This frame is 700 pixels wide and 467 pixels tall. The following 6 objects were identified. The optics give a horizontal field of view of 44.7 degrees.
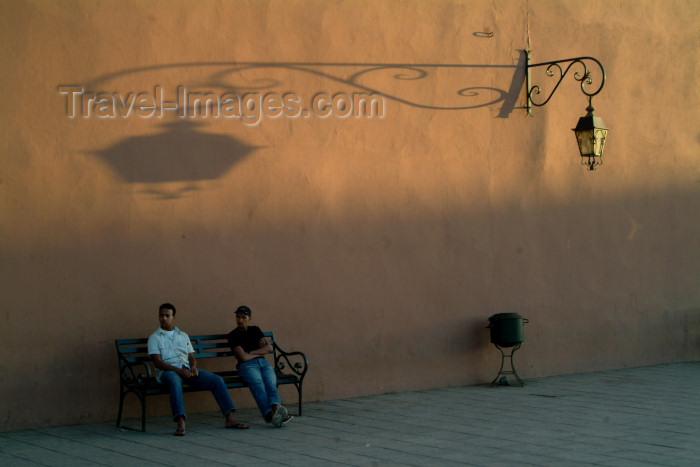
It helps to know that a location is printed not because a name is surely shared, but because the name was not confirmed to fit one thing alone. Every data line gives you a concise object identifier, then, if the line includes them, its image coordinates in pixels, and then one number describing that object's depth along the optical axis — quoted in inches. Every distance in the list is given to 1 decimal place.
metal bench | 276.5
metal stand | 365.7
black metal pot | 362.6
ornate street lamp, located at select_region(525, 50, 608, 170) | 338.6
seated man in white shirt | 280.2
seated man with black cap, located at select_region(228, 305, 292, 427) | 283.6
